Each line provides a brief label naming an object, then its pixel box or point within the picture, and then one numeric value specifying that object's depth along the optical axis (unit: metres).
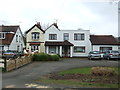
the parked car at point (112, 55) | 19.68
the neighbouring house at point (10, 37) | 26.48
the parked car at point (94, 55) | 20.39
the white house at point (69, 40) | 27.03
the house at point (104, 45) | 26.40
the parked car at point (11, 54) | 20.68
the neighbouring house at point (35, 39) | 27.03
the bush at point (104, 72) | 8.27
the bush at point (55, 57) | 18.53
